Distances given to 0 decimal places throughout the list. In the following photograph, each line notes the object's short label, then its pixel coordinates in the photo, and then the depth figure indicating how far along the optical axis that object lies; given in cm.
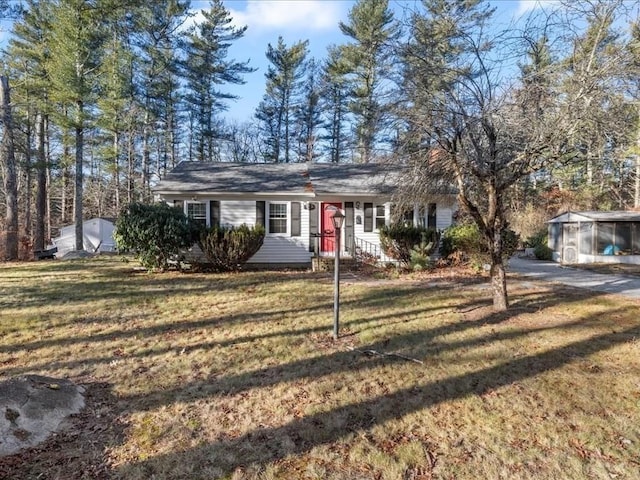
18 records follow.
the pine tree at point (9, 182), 1423
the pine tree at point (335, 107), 2308
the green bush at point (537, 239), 2023
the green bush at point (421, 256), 1184
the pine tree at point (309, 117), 2634
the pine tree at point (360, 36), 2119
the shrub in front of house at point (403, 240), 1236
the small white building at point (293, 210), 1302
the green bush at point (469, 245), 1161
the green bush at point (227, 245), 1102
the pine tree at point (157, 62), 2072
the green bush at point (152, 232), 1030
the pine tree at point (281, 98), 2603
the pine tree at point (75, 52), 1527
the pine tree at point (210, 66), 2342
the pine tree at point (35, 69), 1656
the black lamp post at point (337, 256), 552
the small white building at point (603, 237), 1628
